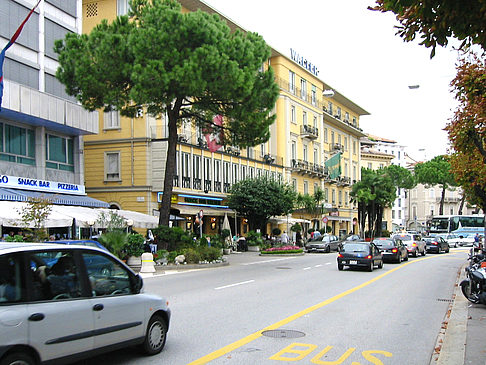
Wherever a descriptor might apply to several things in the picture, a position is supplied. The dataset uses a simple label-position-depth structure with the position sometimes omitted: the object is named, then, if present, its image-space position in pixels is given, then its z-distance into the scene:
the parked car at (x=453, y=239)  62.23
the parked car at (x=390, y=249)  29.25
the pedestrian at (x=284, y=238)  46.06
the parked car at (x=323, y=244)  43.31
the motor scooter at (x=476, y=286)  12.41
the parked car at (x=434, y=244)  44.94
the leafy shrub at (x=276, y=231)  49.94
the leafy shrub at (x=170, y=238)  26.62
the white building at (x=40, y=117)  26.16
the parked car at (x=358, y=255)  23.14
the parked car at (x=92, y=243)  16.24
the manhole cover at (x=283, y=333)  9.15
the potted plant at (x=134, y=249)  23.86
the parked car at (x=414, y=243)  37.69
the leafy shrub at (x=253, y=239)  42.22
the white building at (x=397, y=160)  119.27
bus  64.91
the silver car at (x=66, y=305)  5.49
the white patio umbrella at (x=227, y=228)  39.03
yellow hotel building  37.69
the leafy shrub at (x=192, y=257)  25.55
